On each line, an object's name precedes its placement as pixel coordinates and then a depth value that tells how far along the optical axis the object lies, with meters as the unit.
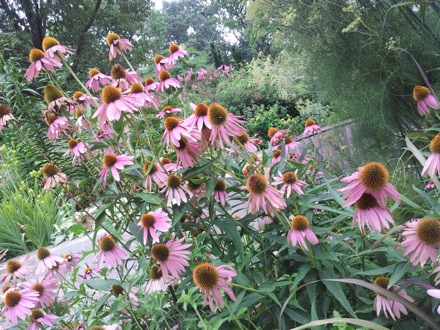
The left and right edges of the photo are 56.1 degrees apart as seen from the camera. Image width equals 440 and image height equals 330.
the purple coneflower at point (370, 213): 0.70
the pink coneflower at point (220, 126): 0.86
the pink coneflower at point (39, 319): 1.10
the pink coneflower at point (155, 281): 0.91
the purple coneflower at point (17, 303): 1.04
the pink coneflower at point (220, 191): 1.00
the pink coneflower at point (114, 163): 1.05
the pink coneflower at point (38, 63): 1.17
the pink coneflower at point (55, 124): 1.20
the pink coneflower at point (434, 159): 0.72
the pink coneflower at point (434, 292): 0.54
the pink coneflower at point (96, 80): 1.27
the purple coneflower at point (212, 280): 0.74
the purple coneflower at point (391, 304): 0.78
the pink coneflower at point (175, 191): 0.96
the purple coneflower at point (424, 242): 0.69
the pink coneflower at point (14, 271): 1.21
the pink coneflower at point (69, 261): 1.29
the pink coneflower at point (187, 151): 0.95
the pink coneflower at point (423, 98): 1.15
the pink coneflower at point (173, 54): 1.43
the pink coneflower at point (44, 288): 1.15
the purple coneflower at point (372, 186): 0.69
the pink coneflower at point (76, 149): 1.25
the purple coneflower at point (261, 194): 0.85
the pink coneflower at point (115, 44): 1.31
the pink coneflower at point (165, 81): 1.40
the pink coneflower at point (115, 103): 0.97
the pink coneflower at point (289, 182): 1.00
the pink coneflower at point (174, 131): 0.91
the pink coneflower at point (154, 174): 1.03
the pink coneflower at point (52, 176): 1.20
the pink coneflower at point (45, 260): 1.19
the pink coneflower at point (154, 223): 0.94
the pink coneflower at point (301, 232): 0.86
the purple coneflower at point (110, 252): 1.06
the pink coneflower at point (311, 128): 1.67
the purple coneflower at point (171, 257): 0.89
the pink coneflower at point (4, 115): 1.24
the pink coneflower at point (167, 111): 1.16
